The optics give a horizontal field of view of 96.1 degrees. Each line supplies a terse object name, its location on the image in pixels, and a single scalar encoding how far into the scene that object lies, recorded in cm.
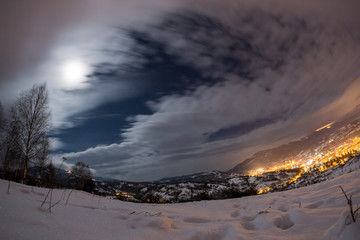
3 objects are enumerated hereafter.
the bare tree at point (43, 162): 2038
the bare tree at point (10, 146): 1277
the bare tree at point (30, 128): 1275
